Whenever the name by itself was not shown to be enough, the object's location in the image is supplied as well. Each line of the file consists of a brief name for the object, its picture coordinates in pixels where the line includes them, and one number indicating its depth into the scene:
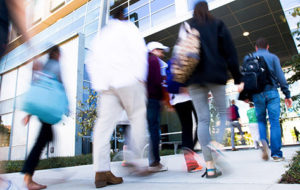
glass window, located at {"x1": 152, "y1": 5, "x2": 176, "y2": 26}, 12.09
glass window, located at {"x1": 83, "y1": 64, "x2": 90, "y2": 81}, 14.54
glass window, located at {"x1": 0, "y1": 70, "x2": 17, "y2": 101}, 17.77
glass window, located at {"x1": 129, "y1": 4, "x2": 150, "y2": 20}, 13.80
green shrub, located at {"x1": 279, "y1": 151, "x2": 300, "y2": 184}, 1.94
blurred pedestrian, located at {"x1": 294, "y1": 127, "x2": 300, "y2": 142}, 9.38
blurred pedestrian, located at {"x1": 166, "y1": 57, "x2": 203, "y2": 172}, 2.96
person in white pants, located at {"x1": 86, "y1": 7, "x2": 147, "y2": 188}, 2.31
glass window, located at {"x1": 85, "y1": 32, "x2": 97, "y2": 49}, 17.48
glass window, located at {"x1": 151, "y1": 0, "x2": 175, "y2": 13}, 12.60
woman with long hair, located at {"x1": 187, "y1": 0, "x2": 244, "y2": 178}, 2.33
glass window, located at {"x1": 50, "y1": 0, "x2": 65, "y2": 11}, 21.03
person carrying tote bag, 2.41
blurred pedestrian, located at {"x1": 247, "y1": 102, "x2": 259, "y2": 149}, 7.45
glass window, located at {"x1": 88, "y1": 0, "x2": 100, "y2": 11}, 17.83
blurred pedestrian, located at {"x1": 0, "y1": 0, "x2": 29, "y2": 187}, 1.83
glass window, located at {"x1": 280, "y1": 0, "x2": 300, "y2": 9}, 9.58
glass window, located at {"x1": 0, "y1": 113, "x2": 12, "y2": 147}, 17.17
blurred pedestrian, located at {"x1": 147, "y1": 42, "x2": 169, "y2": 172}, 3.18
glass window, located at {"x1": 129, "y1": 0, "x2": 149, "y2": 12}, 14.41
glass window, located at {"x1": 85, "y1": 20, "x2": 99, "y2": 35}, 17.72
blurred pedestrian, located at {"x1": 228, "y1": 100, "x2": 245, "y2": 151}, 8.13
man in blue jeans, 3.37
